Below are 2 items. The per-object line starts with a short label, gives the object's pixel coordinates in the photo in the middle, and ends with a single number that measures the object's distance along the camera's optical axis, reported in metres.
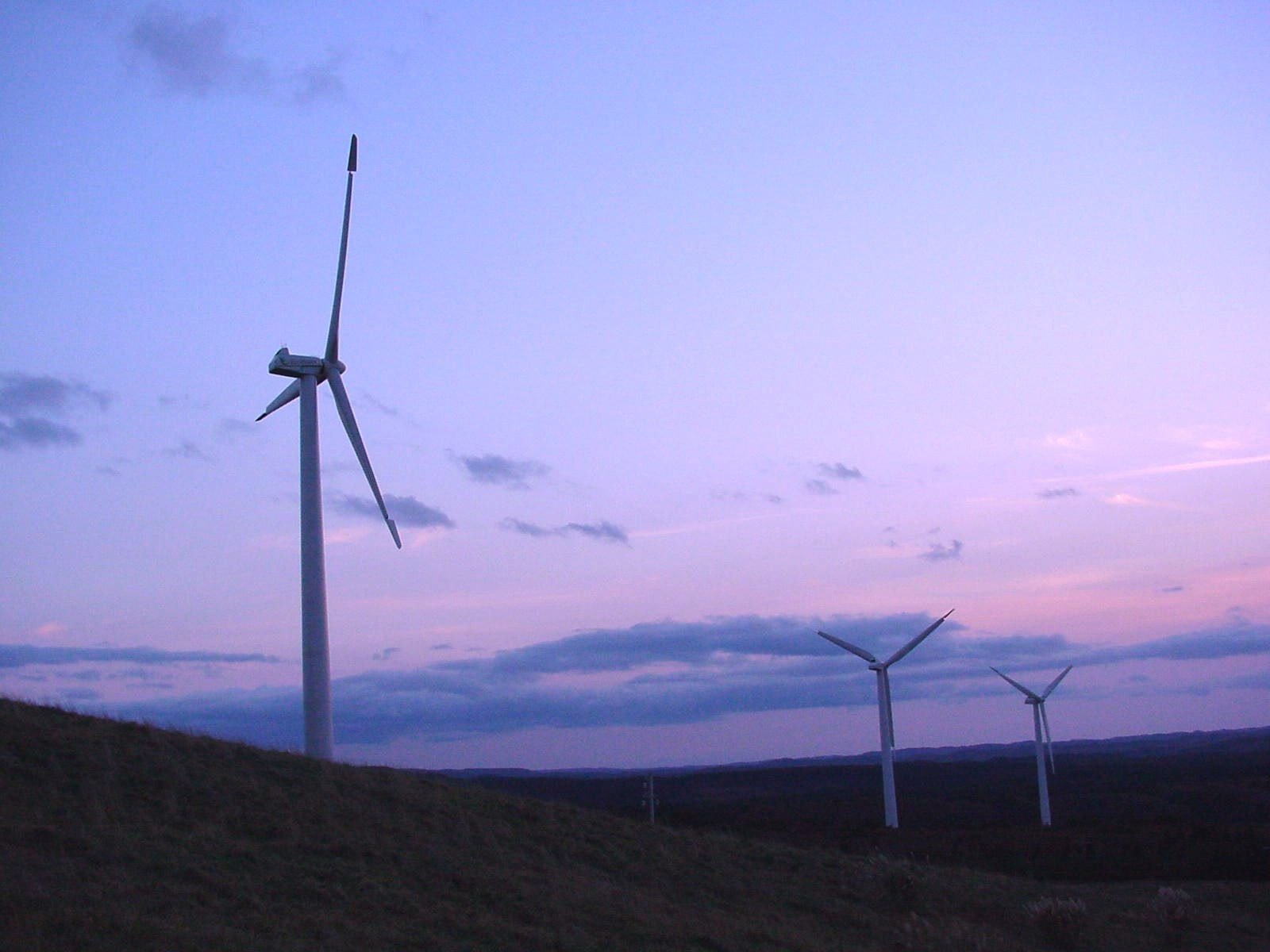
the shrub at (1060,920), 31.91
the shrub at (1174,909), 34.72
